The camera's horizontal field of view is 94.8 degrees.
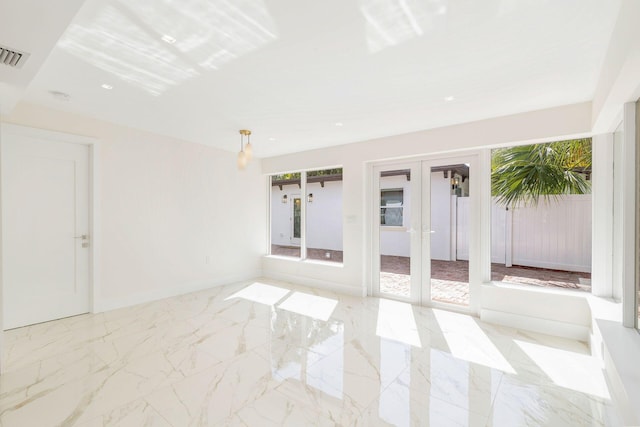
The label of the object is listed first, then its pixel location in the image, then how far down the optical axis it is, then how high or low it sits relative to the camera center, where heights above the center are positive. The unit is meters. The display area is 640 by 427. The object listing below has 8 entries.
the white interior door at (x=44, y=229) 3.32 -0.21
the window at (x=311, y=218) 5.77 -0.15
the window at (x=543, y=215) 3.37 -0.04
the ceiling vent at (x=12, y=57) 1.93 +1.06
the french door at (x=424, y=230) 4.06 -0.27
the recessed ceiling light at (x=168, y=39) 2.00 +1.19
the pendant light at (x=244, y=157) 3.69 +0.69
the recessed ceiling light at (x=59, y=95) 2.99 +1.22
